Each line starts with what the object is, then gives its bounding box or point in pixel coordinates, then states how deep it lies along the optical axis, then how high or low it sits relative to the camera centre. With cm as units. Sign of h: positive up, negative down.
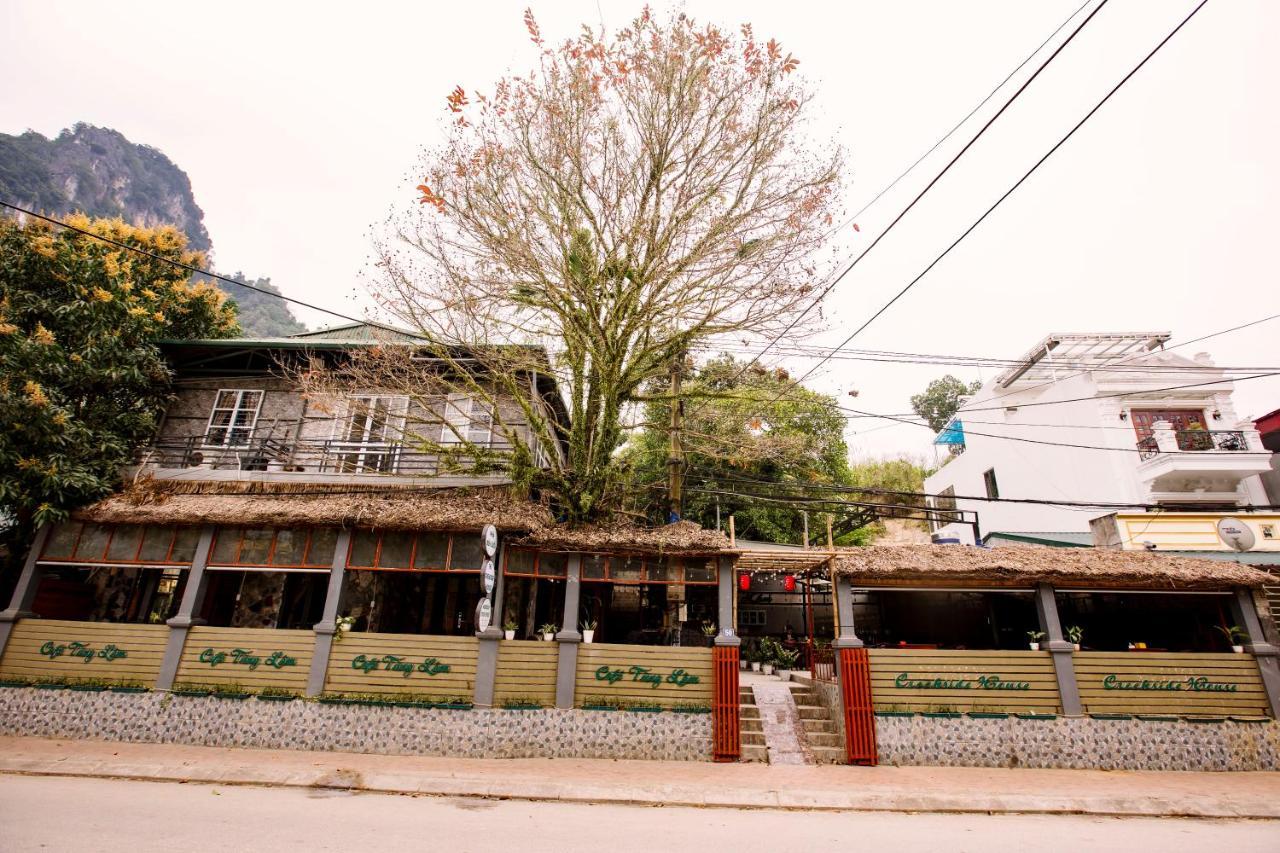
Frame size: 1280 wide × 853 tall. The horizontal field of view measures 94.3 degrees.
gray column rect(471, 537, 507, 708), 1123 -52
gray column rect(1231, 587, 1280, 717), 1157 +22
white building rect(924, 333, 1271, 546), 1902 +703
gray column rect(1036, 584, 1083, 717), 1140 +2
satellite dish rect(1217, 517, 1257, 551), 1597 +304
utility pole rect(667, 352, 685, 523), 1377 +392
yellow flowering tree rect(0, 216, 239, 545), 1237 +561
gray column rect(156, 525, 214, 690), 1181 +18
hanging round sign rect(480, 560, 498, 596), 1125 +98
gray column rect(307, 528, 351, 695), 1152 +16
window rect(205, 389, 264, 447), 1572 +524
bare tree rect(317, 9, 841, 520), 1195 +780
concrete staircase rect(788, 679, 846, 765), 1125 -170
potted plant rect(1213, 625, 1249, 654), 1200 +38
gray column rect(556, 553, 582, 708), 1139 -11
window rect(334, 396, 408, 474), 1451 +462
